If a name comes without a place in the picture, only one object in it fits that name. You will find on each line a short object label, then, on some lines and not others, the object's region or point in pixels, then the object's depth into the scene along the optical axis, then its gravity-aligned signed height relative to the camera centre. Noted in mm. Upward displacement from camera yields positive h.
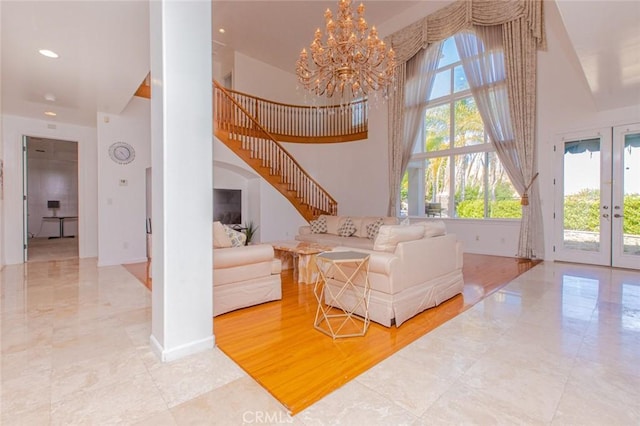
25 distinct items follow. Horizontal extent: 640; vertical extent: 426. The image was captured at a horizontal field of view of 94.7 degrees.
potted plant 6309 -462
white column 2039 +250
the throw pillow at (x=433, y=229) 3409 -241
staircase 6516 +1309
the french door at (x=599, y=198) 5016 +189
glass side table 2637 -897
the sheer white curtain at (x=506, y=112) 5789 +1970
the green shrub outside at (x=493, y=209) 6234 -12
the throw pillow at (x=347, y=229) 5965 -407
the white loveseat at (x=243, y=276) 3006 -729
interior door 5883 +221
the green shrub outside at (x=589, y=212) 4996 -72
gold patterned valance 5535 +4051
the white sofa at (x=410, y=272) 2727 -647
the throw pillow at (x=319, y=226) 6375 -369
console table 10156 -386
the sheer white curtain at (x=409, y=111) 7266 +2526
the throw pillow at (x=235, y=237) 3443 -331
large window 6551 +1093
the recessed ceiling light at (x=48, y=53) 3304 +1787
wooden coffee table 4262 -748
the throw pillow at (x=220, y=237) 3236 -310
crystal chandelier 4363 +2379
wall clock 5945 +1176
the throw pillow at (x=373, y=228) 5582 -377
